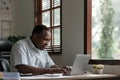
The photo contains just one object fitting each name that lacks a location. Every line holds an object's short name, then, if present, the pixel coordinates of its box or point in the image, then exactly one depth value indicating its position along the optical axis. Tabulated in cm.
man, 289
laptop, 290
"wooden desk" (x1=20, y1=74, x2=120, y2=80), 253
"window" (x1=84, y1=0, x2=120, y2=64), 362
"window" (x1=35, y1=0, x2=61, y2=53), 411
